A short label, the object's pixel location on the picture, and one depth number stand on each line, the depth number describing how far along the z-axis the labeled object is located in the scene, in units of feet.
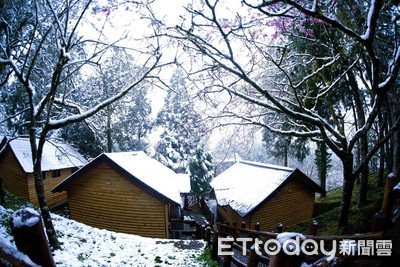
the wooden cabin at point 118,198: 46.52
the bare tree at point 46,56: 23.40
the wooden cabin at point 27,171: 71.77
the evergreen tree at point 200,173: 98.32
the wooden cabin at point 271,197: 53.54
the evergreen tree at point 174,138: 109.40
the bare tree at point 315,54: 20.40
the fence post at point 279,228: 20.31
